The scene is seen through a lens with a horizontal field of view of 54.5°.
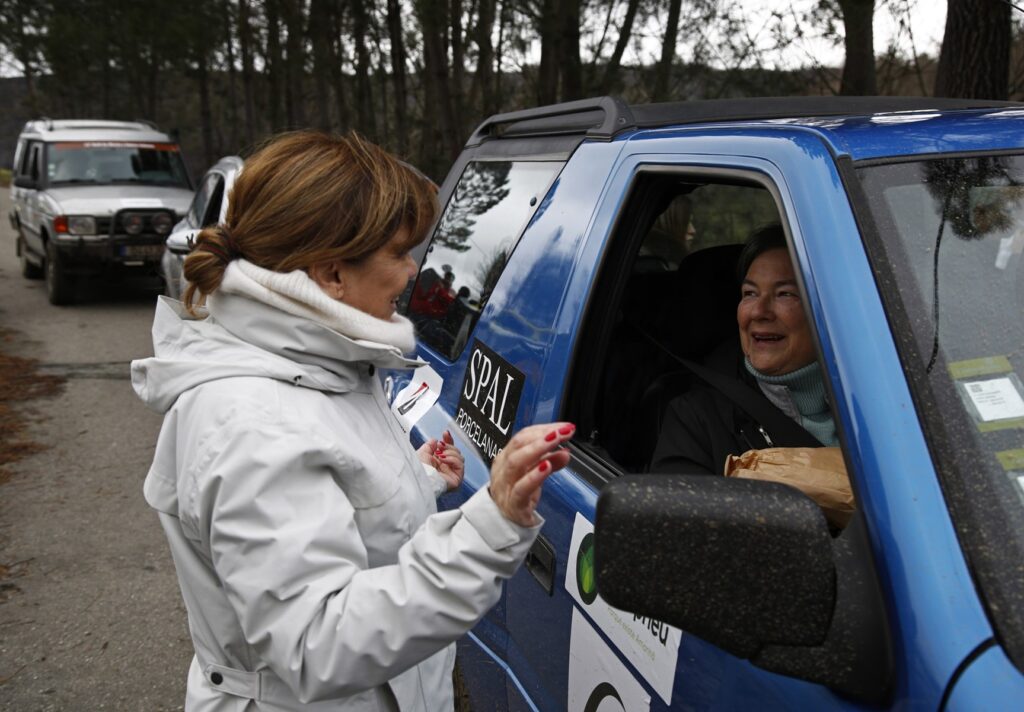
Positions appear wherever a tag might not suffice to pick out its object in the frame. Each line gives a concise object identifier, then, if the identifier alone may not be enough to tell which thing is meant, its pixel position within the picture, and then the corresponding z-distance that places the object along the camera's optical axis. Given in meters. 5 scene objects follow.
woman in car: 2.26
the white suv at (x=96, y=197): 11.99
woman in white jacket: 1.35
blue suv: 1.20
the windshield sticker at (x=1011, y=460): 1.34
